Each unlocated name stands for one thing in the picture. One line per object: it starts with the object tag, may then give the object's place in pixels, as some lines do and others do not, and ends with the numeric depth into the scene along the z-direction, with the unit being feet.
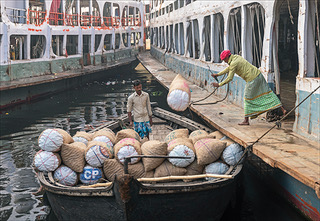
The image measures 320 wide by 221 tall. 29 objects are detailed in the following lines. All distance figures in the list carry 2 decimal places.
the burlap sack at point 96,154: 18.89
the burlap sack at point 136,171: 18.92
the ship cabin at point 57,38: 50.42
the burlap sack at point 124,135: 21.07
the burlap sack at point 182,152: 18.80
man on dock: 23.35
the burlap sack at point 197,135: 21.47
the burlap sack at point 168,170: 18.69
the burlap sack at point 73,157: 18.98
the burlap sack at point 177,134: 22.59
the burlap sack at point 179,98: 26.61
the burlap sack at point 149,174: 18.85
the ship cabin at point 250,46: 20.88
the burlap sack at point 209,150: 18.90
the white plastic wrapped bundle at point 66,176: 18.93
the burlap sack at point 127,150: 18.85
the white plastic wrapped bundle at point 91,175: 18.95
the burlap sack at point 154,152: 18.66
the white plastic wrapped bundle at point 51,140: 18.99
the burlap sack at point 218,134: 23.63
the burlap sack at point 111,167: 18.88
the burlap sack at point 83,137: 21.85
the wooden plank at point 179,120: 30.05
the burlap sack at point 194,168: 19.17
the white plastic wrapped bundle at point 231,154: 19.48
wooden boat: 16.74
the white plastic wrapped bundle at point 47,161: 18.89
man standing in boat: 23.73
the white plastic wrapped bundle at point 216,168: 19.13
